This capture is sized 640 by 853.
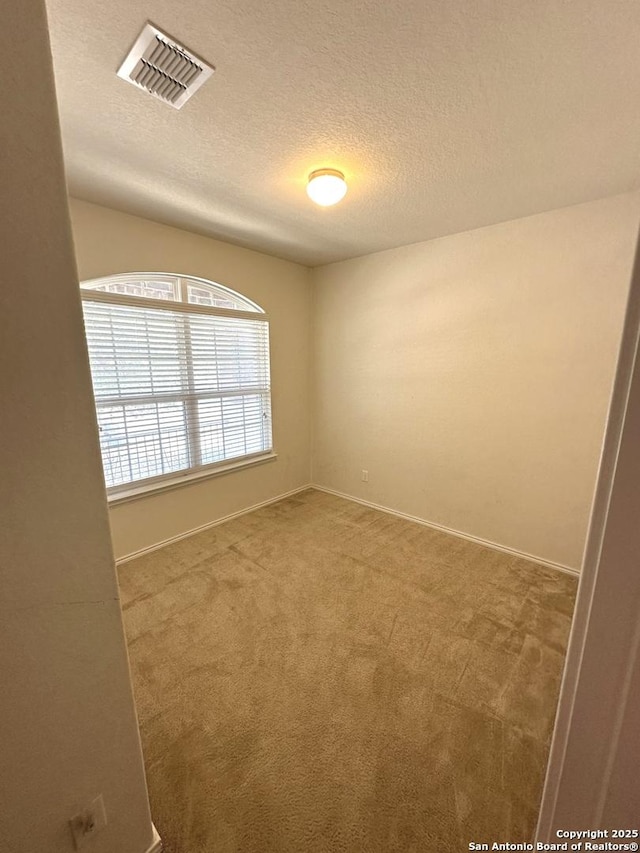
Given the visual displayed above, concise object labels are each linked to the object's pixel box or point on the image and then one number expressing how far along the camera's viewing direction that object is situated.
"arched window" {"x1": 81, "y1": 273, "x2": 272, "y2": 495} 2.39
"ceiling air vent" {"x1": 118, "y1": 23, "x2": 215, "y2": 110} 1.07
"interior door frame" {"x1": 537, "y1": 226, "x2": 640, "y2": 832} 0.52
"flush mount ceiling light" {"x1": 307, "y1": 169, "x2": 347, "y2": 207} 1.74
